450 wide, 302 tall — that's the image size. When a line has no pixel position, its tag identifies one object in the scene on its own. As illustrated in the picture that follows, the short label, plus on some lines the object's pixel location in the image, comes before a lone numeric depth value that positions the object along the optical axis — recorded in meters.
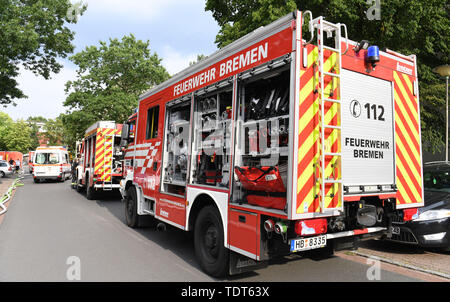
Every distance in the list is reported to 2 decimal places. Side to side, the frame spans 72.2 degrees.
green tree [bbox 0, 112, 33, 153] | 55.03
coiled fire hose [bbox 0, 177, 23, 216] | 9.40
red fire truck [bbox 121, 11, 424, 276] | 3.19
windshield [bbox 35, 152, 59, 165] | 20.78
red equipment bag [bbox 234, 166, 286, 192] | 3.39
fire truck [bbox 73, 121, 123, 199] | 11.59
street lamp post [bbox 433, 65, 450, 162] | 8.48
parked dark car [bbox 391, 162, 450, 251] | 4.87
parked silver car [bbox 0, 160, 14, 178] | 24.88
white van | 20.62
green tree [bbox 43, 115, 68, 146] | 59.44
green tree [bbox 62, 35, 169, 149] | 23.33
